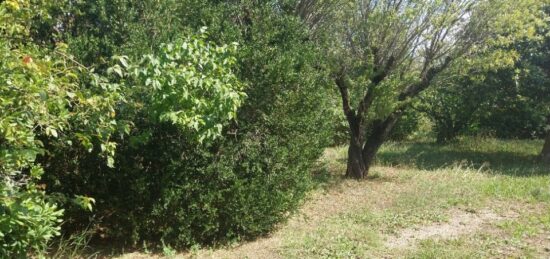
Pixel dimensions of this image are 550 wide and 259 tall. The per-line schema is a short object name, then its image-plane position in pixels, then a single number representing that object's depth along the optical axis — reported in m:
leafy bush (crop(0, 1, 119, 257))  2.93
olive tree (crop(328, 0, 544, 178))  7.79
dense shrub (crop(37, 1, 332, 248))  4.82
